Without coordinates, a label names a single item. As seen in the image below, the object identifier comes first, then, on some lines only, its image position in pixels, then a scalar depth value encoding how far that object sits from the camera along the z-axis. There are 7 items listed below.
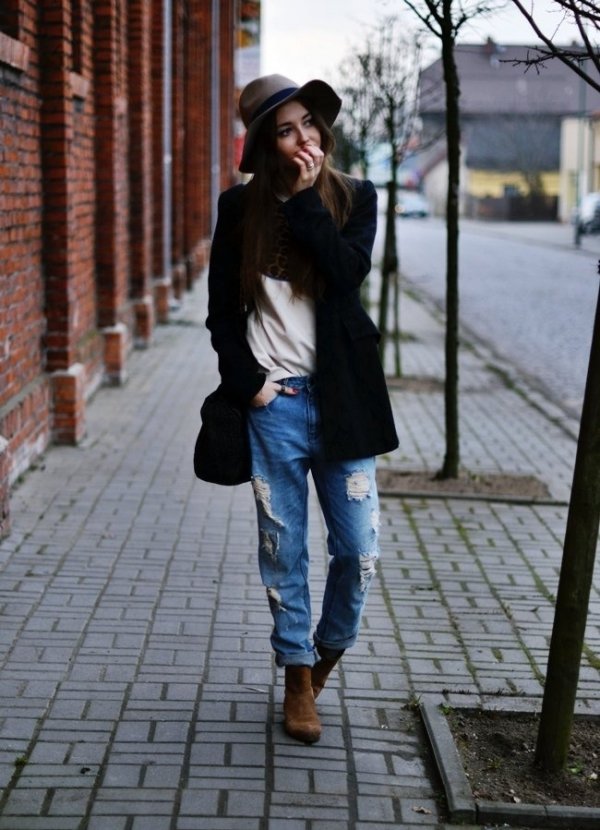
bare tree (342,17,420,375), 12.50
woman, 4.00
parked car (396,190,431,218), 80.45
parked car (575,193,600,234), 48.84
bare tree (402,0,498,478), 7.21
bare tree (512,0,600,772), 3.85
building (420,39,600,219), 78.25
